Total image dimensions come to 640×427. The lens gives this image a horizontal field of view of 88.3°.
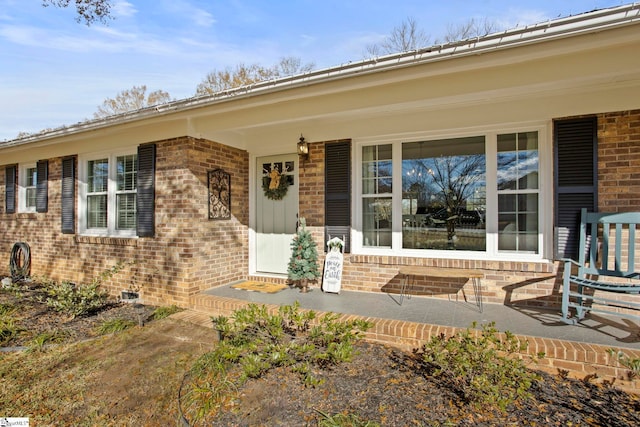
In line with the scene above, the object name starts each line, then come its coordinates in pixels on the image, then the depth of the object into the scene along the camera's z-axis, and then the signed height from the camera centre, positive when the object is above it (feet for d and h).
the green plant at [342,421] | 6.87 -4.36
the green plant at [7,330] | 12.42 -4.49
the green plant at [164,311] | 15.08 -4.47
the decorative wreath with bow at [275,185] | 18.31 +1.78
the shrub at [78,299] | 15.37 -4.05
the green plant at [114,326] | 13.44 -4.60
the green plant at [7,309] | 15.24 -4.53
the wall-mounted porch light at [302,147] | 16.69 +3.54
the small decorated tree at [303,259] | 16.53 -2.12
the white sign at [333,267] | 16.24 -2.52
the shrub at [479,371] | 7.42 -3.74
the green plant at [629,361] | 7.59 -3.49
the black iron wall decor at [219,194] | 16.98 +1.18
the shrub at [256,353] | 8.32 -3.97
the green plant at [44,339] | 11.73 -4.66
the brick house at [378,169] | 10.48 +2.32
